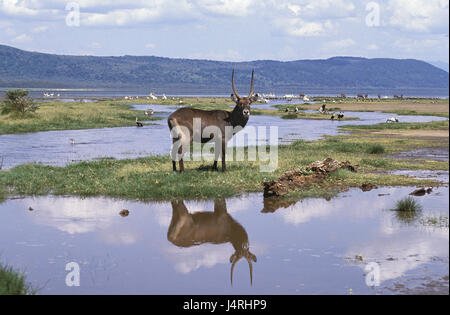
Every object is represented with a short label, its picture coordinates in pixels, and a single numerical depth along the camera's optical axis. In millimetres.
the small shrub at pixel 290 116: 58375
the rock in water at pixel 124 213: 13947
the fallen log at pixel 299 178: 15750
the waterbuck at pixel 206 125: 18219
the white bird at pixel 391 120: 45906
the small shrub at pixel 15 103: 45500
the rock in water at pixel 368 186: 16906
